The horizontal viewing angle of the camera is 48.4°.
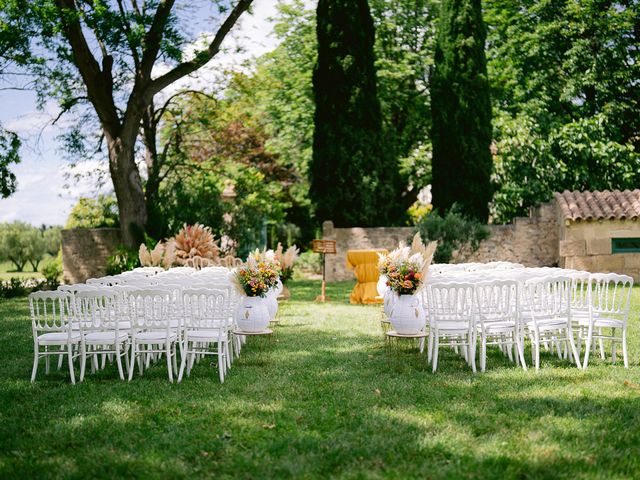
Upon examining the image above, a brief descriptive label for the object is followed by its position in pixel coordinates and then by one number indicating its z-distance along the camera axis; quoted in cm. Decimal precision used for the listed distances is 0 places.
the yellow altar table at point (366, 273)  1469
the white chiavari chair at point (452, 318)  722
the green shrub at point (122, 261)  1758
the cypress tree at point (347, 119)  2089
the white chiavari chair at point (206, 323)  710
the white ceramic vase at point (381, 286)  1078
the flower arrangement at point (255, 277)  805
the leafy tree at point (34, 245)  2869
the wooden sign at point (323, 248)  1527
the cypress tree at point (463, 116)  2153
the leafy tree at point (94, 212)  2131
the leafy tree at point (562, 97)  2203
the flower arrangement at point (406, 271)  751
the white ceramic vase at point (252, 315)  798
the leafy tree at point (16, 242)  2823
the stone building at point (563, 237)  1892
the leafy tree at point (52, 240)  2916
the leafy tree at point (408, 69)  2519
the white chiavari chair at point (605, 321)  743
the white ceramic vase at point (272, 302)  940
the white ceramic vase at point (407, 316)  749
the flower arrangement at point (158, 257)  1566
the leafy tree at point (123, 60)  1666
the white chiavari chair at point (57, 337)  686
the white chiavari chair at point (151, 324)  694
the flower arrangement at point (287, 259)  1430
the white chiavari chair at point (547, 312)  742
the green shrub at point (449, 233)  1831
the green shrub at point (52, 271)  1938
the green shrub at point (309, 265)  2530
